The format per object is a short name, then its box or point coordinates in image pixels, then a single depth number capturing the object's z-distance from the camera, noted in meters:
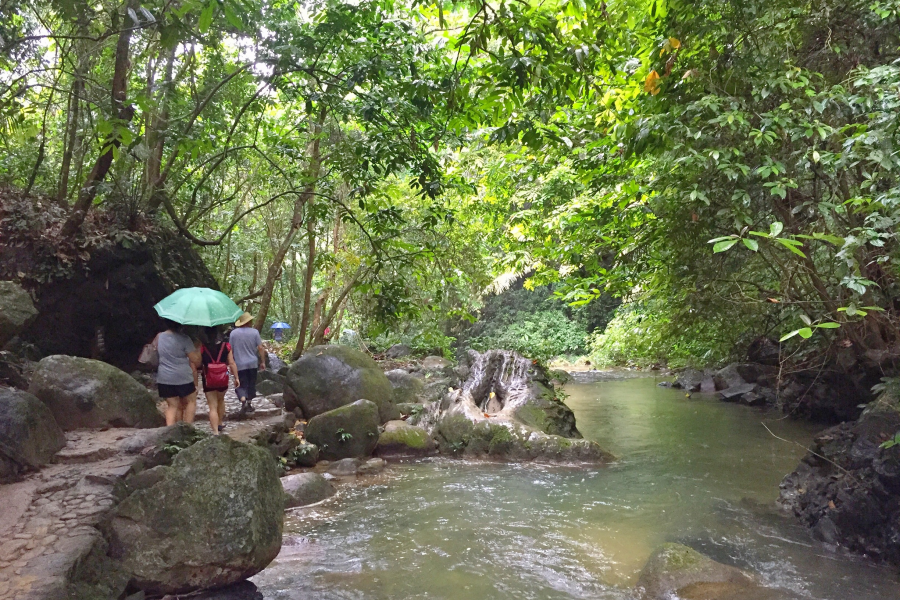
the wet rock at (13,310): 5.95
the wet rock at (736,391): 14.80
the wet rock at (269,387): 11.70
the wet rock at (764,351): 13.95
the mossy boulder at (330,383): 10.91
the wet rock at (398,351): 21.20
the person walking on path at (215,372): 7.26
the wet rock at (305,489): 7.41
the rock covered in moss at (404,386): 13.31
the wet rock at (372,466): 9.09
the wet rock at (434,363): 18.65
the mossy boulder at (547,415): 10.55
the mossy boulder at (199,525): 4.44
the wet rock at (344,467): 8.95
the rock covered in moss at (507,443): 9.63
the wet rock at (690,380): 17.23
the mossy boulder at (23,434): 4.94
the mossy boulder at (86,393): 6.34
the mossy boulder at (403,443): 10.12
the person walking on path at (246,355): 8.95
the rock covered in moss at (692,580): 4.92
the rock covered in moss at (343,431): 9.47
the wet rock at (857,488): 5.55
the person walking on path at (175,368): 6.58
